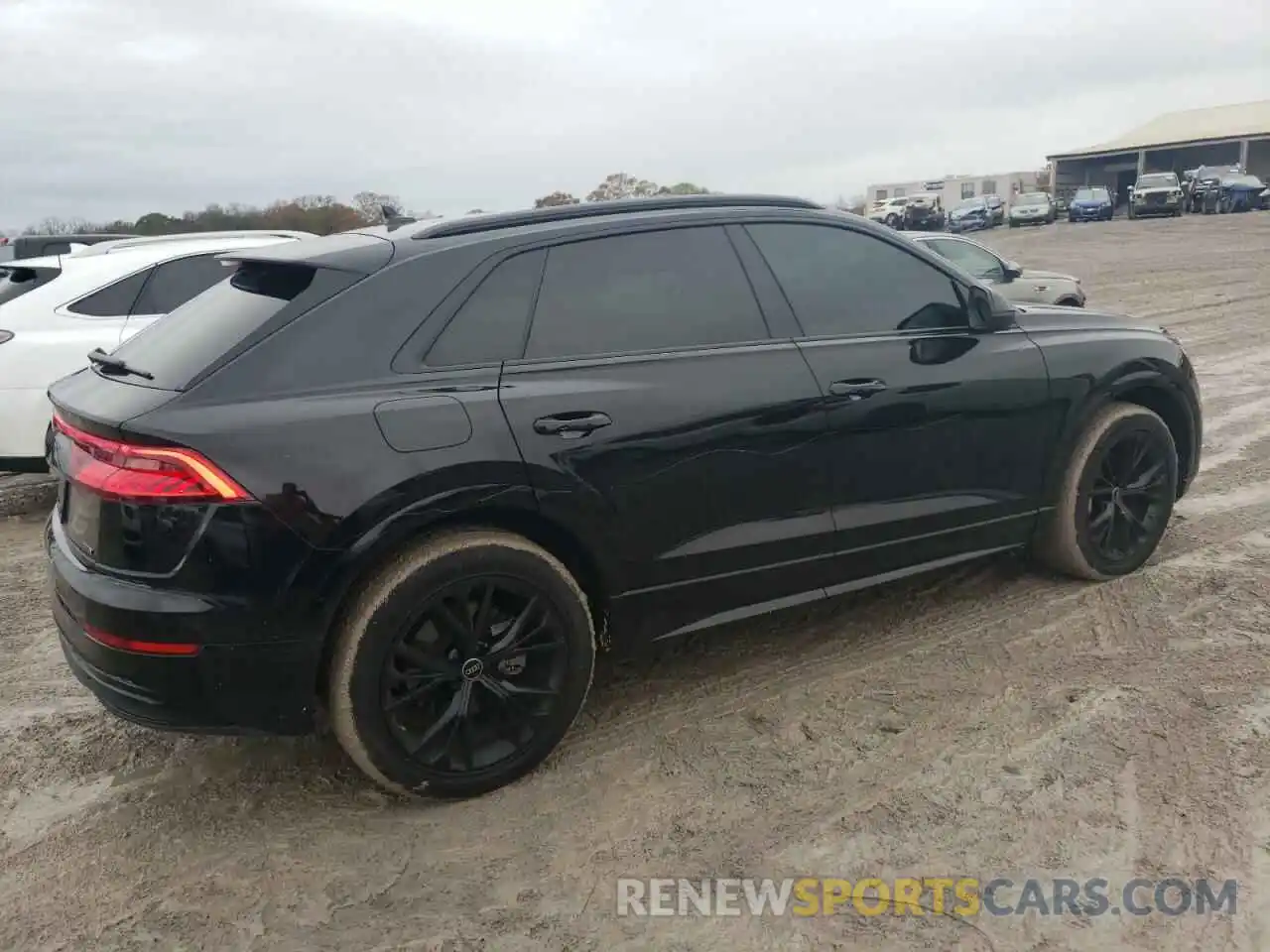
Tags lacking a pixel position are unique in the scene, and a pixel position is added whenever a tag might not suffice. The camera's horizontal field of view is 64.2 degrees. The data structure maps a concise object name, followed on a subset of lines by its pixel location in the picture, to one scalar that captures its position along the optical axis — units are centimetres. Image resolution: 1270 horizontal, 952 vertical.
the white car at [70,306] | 568
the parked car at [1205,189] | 3984
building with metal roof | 5738
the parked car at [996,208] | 4597
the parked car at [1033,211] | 4159
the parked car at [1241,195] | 3906
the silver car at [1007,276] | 960
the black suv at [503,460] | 272
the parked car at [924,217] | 4284
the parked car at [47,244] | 881
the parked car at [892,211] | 4441
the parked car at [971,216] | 4297
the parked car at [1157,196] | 3866
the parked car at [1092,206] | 4088
